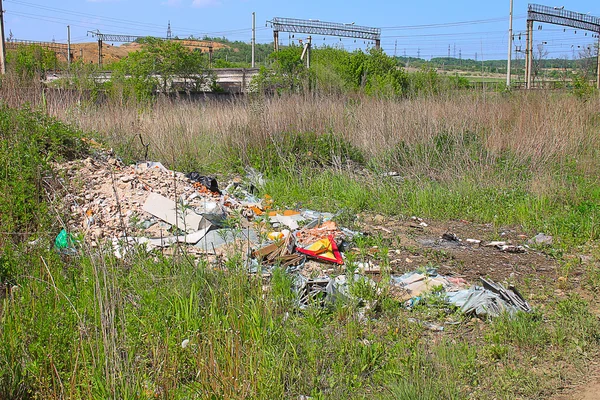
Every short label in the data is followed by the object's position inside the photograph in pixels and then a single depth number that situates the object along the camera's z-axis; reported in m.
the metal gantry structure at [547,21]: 31.06
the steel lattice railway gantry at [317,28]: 34.53
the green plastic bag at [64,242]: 4.88
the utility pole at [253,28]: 37.58
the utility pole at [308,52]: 22.61
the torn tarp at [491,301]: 4.25
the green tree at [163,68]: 17.94
